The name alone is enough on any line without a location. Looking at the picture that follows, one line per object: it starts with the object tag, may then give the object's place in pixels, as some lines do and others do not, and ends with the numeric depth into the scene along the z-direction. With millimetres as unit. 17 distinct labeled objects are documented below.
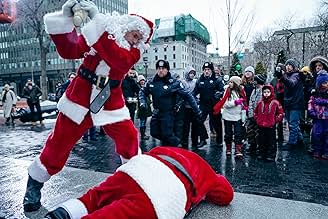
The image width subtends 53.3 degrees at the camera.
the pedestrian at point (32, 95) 11234
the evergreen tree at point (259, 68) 21762
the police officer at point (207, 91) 6559
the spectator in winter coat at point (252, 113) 5873
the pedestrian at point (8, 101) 11938
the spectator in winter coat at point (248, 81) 7102
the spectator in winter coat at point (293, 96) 6195
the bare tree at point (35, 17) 23109
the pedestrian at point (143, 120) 7801
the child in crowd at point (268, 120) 5418
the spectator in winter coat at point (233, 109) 5749
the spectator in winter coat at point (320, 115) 5375
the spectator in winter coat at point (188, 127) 6578
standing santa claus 2686
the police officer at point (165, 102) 5492
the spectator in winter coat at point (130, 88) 7801
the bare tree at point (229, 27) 14445
